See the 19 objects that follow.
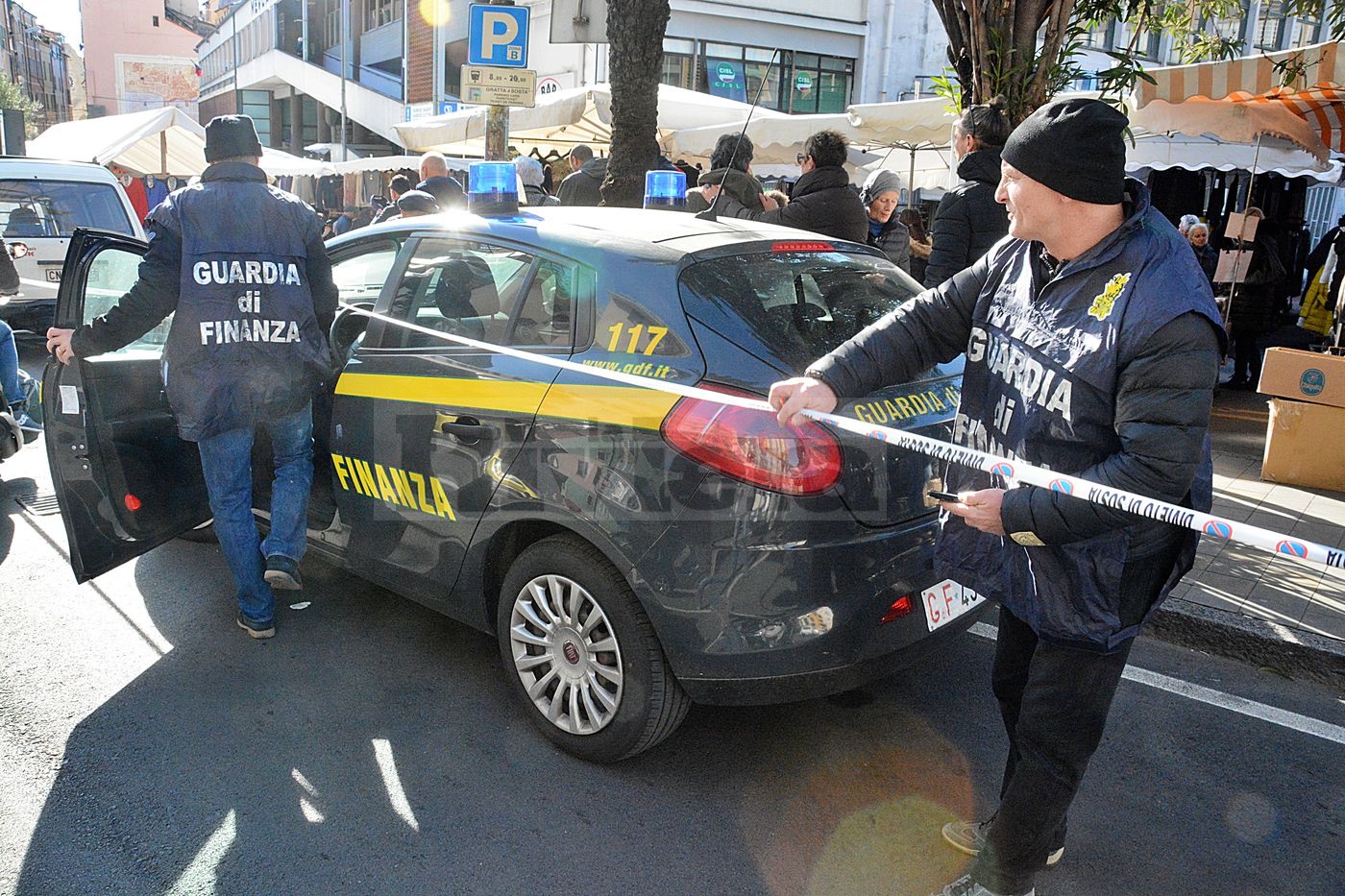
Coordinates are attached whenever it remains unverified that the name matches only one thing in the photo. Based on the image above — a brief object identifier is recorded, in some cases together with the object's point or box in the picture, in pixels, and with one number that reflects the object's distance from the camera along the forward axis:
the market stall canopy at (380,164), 17.44
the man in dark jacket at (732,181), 6.81
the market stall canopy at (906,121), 9.39
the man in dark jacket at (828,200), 6.09
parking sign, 8.02
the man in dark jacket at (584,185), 8.27
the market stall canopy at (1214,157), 10.02
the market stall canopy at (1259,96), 7.16
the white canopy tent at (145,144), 15.95
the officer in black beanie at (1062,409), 2.00
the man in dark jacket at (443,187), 8.20
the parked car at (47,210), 9.55
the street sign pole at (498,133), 8.58
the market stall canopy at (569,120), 10.74
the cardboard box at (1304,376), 6.36
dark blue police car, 2.79
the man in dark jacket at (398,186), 9.73
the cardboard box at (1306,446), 6.50
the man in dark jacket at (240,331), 3.73
